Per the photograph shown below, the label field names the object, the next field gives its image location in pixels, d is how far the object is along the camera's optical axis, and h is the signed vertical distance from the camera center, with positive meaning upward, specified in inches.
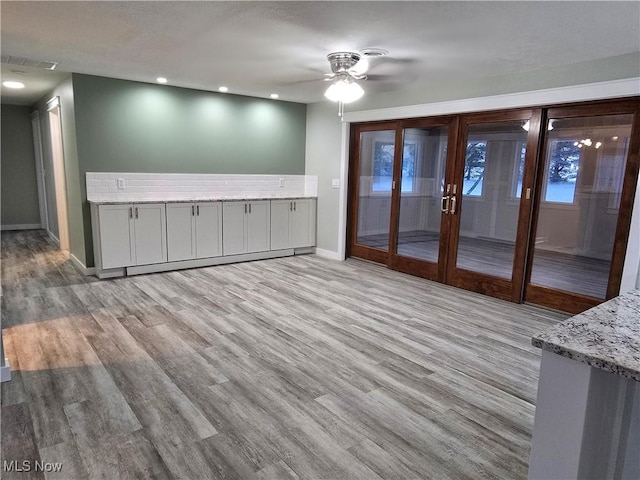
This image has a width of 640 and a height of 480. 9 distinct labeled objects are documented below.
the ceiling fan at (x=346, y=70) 144.7 +37.7
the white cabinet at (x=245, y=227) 231.8 -31.6
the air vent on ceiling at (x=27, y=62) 166.2 +41.7
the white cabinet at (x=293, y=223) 251.9 -31.3
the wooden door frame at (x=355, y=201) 239.0 -16.3
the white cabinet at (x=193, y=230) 212.8 -31.6
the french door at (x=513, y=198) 150.6 -8.5
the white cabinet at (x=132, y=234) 194.2 -31.6
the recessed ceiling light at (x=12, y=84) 228.5 +43.9
